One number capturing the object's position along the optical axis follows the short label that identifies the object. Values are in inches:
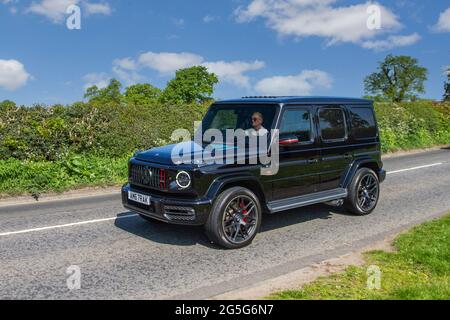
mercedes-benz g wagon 232.8
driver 260.1
